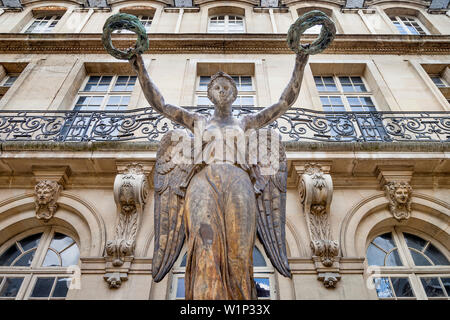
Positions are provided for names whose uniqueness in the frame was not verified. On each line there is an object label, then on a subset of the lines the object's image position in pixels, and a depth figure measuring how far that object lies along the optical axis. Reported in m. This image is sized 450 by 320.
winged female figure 1.94
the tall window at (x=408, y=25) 11.67
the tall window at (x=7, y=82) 8.81
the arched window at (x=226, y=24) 11.50
